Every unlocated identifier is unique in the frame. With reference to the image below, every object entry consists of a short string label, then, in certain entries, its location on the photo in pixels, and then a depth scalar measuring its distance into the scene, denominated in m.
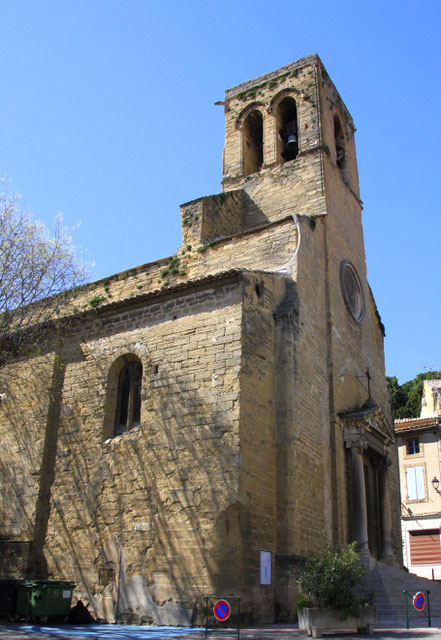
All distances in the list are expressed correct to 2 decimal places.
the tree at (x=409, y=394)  37.25
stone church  10.02
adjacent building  24.70
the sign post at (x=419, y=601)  8.66
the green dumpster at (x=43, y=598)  9.80
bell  17.92
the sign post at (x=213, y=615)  9.02
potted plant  8.50
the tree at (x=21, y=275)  11.72
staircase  10.76
